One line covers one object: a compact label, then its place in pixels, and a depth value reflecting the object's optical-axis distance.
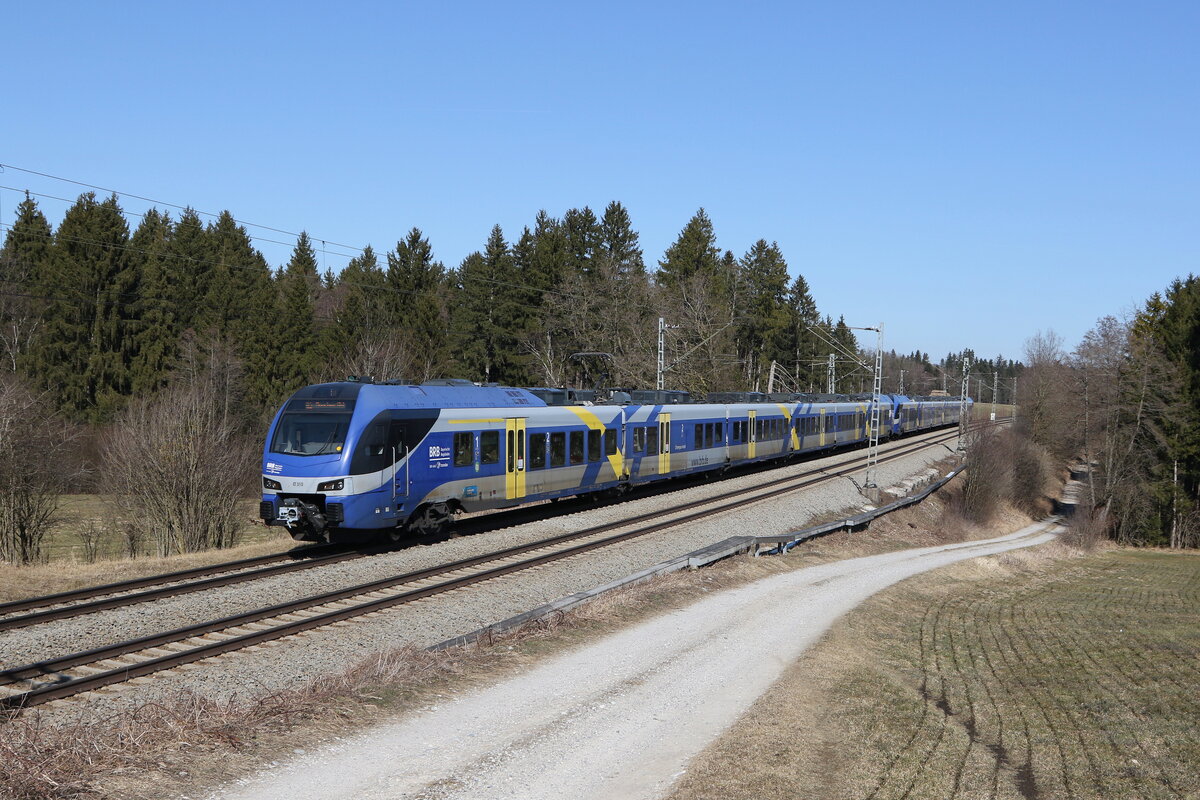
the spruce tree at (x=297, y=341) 63.94
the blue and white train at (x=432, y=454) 19.22
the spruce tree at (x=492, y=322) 71.69
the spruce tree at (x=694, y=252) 83.81
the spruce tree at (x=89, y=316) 56.06
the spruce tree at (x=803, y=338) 107.00
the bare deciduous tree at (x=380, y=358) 54.16
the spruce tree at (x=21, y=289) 58.94
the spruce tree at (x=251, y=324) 62.69
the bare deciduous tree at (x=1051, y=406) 62.25
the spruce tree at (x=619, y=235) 81.25
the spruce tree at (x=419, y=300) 66.44
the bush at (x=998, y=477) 48.75
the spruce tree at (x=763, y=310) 94.06
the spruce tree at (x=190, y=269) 68.25
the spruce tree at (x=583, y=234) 79.81
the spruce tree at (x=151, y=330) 58.44
